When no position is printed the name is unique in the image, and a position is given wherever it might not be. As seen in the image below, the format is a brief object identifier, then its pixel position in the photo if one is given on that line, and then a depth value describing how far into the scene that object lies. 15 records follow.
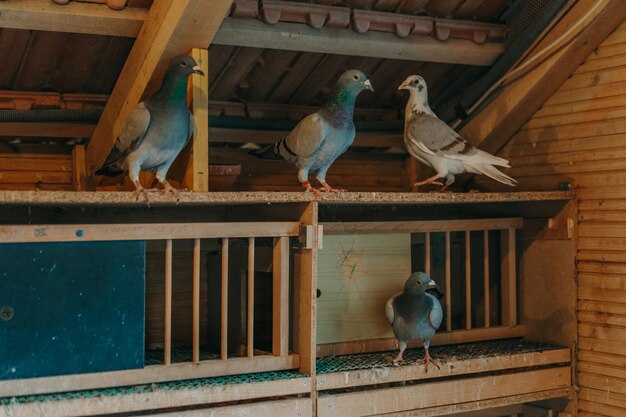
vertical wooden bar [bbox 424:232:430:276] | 3.48
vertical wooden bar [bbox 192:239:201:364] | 2.88
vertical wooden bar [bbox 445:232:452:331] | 3.54
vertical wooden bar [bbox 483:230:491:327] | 3.65
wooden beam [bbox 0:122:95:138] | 3.36
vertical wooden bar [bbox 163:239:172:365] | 2.82
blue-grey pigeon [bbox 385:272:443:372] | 3.25
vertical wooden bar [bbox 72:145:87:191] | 3.51
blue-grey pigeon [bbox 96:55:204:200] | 2.85
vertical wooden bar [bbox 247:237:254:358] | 2.97
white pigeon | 3.36
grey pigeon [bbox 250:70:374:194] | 3.14
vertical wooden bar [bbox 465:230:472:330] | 3.59
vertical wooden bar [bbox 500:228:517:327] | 3.77
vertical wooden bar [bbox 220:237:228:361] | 2.92
